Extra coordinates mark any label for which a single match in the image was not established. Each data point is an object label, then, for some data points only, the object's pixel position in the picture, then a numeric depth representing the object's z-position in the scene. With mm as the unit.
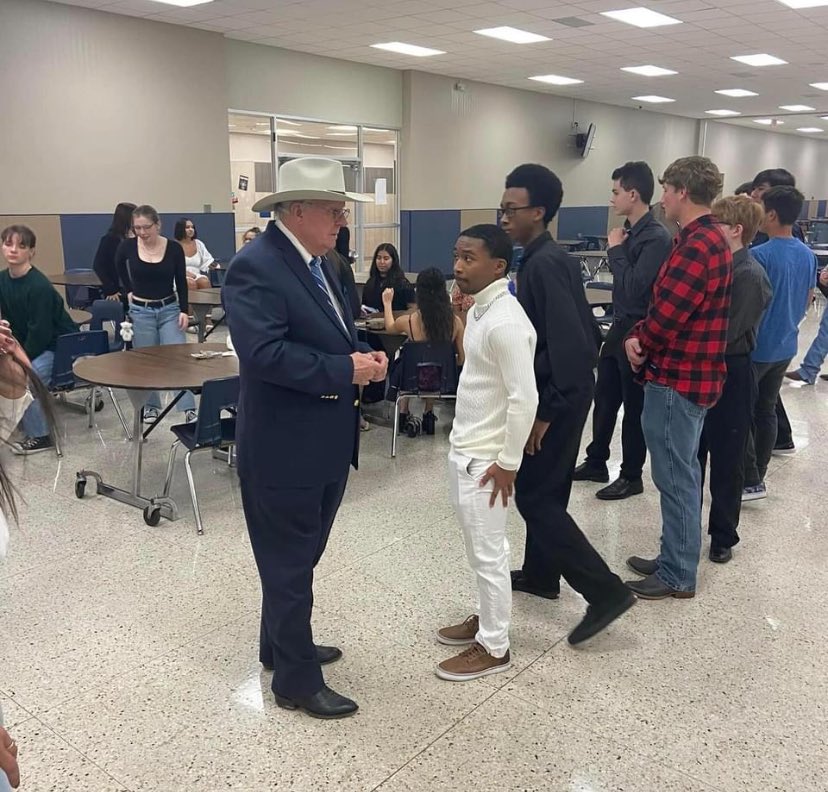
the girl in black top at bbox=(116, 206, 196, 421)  5133
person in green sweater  4766
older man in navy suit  2021
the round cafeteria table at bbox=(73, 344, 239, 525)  3682
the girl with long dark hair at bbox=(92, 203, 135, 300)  6477
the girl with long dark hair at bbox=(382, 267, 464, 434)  4672
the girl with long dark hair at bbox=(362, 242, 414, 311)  6059
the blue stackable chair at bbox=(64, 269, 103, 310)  7578
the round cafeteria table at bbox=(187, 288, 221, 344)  6605
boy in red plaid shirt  2736
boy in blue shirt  3947
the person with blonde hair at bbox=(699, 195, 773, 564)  3150
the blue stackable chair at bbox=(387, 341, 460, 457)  4805
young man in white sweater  2211
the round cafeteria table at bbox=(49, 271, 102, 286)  7559
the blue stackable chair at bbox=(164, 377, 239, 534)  3572
